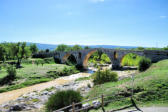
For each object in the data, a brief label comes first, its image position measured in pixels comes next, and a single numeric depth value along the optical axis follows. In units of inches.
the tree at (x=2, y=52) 1763.9
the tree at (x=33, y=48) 2998.5
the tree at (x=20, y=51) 1605.3
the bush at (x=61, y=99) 421.1
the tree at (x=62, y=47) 3538.4
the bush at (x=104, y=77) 689.0
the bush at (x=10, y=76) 1056.8
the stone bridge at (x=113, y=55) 1120.8
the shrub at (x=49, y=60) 2013.8
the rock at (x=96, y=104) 421.9
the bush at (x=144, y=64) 914.7
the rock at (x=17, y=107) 534.9
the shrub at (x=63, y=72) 1322.6
